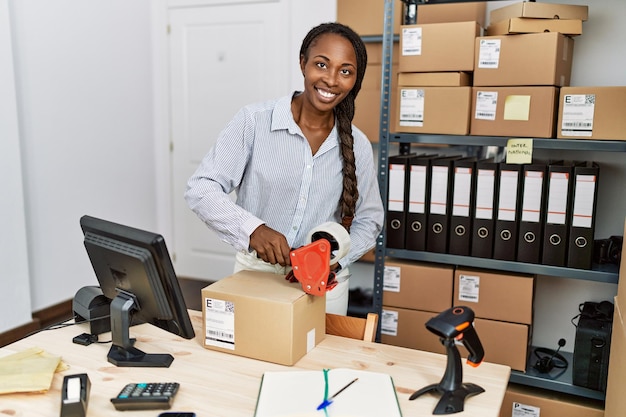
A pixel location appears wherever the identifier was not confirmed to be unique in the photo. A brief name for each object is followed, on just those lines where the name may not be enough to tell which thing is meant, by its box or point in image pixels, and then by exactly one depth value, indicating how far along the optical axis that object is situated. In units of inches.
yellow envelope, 46.2
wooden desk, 44.8
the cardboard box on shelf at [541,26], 80.6
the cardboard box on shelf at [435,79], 85.6
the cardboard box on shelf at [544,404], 83.6
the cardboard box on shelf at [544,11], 80.1
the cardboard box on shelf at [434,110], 85.7
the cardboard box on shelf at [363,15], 110.4
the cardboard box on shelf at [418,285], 90.5
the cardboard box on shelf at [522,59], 80.0
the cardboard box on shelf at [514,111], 81.4
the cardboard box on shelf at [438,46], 84.6
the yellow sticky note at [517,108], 82.3
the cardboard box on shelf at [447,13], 95.4
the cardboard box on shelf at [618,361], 62.3
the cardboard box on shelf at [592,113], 78.2
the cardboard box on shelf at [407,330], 91.2
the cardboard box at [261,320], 51.6
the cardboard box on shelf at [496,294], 85.7
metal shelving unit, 81.3
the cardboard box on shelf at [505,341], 86.3
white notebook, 42.8
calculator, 44.0
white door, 149.6
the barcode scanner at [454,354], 44.5
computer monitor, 48.2
